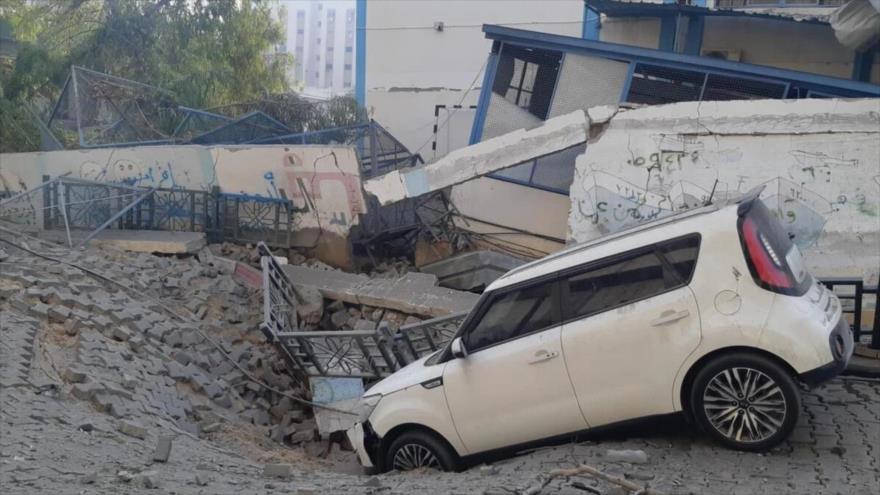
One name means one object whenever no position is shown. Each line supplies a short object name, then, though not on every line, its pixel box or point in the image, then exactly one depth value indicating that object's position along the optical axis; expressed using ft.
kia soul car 19.39
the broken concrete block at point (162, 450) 22.88
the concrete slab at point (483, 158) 45.21
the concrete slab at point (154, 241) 46.03
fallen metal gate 32.07
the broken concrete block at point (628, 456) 19.67
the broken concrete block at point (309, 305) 41.22
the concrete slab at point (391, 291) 40.37
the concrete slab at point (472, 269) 45.47
